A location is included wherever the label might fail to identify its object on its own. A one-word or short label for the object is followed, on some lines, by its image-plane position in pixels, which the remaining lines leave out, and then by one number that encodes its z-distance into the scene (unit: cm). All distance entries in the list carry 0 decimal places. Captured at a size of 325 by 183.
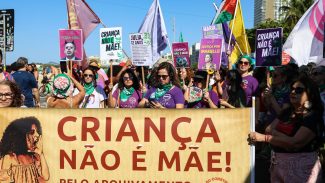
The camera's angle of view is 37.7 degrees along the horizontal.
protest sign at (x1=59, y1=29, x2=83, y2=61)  782
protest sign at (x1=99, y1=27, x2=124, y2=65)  842
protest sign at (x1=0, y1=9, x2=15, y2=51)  1041
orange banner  430
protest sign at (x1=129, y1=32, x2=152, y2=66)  812
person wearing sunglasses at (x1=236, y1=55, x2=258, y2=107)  689
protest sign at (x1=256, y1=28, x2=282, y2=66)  671
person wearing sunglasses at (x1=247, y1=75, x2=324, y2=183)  376
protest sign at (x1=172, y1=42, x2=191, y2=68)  1029
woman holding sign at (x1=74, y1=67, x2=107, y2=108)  654
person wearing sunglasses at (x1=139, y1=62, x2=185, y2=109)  530
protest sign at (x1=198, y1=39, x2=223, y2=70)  851
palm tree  4472
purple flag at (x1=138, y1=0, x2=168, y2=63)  1002
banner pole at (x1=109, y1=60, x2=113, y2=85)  823
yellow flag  1122
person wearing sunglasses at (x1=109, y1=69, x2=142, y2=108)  629
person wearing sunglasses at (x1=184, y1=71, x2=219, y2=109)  618
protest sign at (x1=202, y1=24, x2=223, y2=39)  975
